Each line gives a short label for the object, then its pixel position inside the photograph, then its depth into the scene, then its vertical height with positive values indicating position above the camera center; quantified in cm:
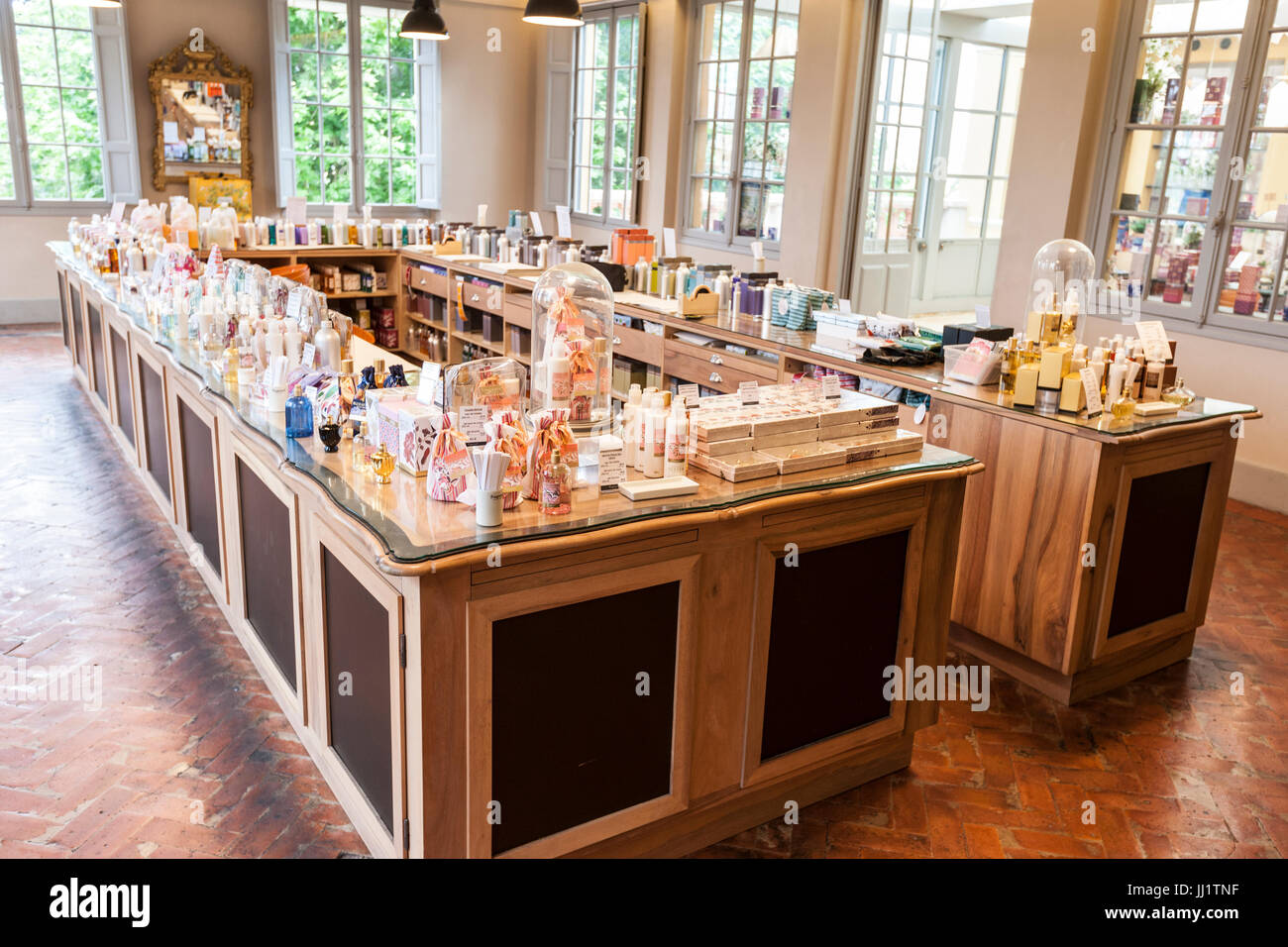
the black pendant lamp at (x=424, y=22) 799 +122
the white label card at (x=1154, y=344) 429 -52
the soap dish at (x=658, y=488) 280 -80
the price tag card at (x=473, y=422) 298 -68
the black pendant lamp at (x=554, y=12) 637 +108
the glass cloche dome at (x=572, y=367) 350 -60
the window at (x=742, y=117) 961 +77
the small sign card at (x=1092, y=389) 402 -68
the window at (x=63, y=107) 1047 +59
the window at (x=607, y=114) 1132 +88
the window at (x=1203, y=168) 648 +33
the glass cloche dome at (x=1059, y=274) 479 -35
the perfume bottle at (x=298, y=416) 332 -76
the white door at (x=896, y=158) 880 +40
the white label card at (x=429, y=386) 317 -62
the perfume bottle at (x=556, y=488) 268 -77
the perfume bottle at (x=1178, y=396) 429 -74
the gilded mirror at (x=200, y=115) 1114 +61
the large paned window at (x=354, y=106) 1180 +85
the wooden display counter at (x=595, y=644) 253 -126
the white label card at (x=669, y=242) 688 -31
